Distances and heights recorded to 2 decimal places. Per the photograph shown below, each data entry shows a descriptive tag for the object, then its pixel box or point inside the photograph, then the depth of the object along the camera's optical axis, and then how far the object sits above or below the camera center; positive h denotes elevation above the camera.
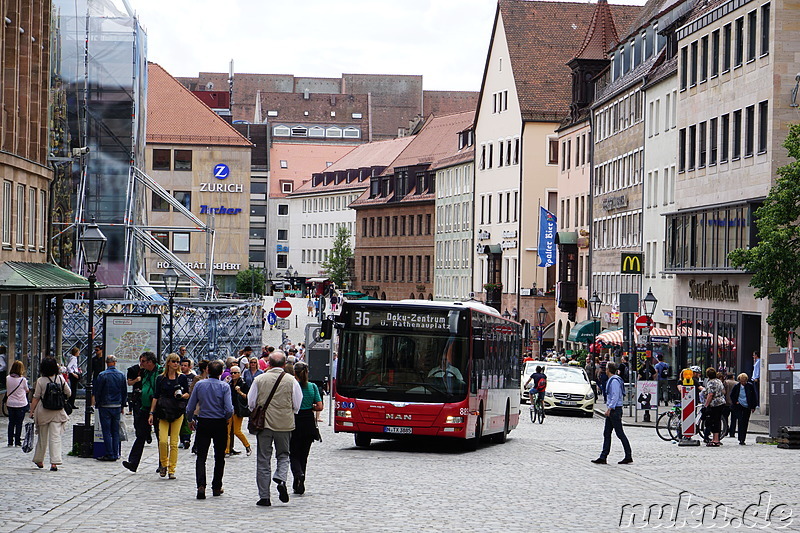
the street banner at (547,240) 85.81 +1.94
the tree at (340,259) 139.88 +1.05
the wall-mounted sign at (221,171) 120.19 +7.64
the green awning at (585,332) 74.94 -2.81
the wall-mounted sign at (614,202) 71.88 +3.55
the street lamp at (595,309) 67.13 -1.70
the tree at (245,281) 122.25 -1.00
